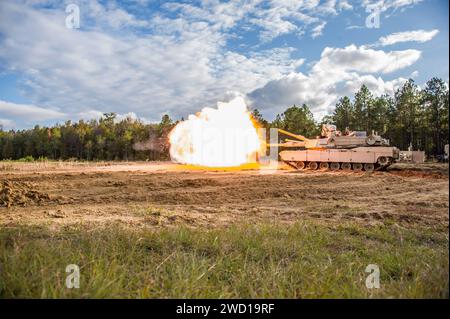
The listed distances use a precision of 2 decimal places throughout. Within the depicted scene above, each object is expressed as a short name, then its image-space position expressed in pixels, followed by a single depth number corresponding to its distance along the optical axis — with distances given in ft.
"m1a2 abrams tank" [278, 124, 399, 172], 75.77
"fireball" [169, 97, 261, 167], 84.48
